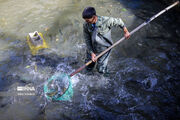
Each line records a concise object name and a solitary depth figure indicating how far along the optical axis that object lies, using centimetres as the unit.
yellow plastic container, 483
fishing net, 336
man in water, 279
